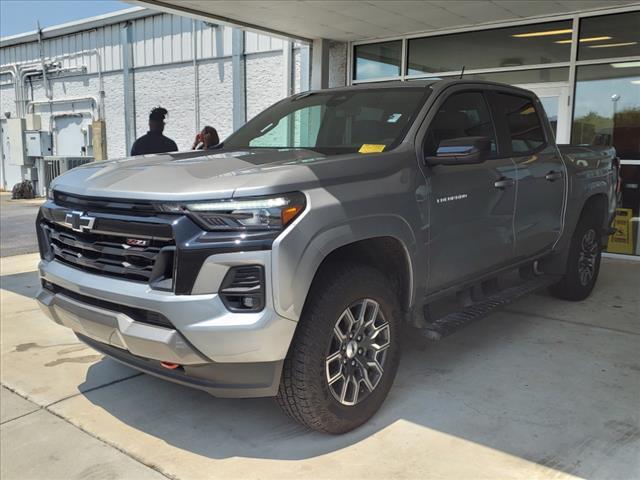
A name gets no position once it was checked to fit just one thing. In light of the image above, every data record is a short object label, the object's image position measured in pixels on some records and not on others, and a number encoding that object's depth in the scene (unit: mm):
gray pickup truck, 2547
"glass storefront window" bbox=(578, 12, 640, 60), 7859
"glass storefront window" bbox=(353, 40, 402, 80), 10312
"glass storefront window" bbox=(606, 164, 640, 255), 8148
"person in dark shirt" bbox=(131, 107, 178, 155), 6758
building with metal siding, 12820
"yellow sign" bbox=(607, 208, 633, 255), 8242
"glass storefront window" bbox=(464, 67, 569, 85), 8531
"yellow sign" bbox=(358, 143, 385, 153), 3354
